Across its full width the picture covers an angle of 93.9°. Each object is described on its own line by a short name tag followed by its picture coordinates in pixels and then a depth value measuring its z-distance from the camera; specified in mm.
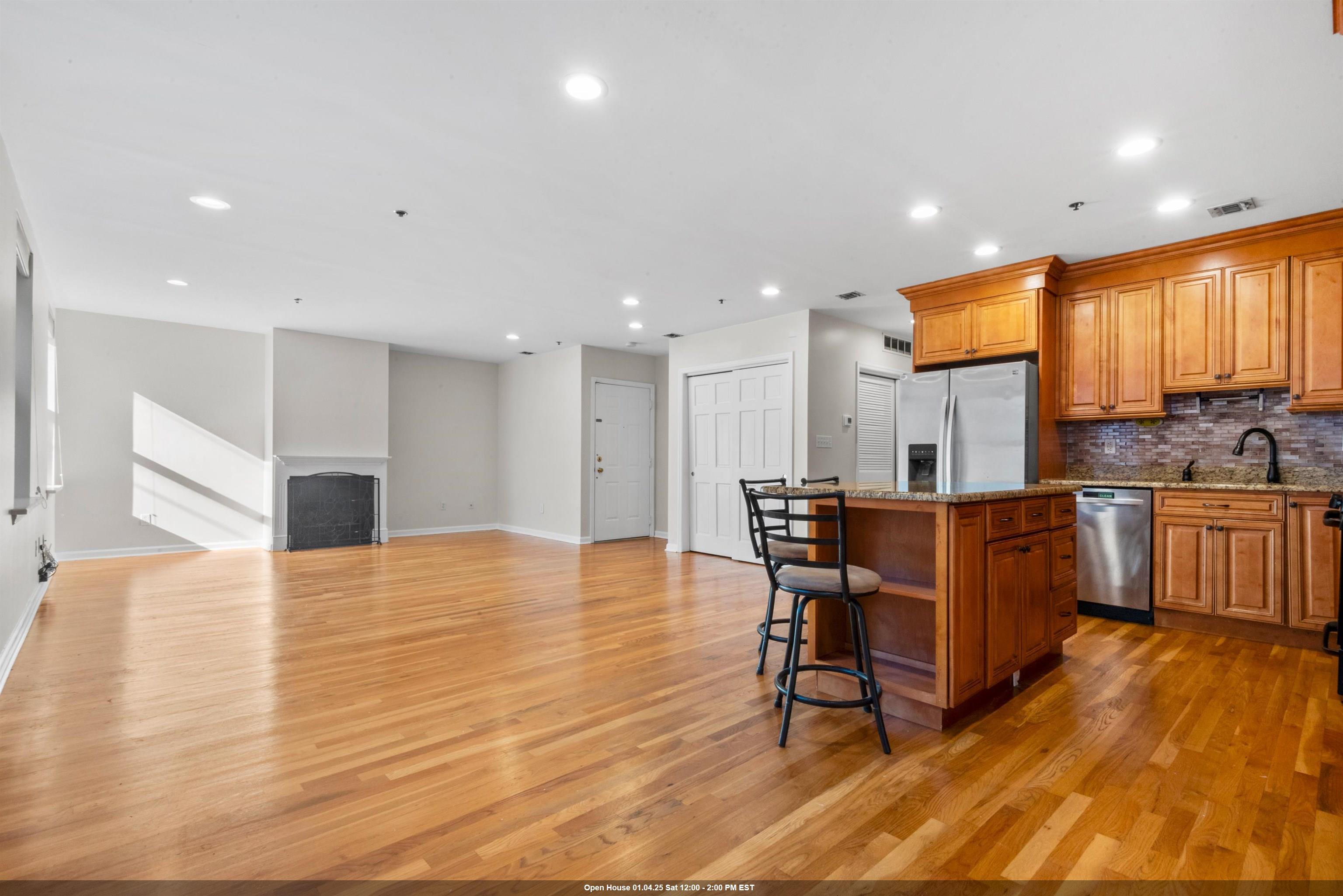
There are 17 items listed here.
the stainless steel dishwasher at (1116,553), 4137
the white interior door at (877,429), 6699
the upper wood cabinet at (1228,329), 3887
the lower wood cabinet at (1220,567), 3701
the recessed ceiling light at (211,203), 3502
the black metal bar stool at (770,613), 2939
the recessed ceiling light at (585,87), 2398
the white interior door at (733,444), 6316
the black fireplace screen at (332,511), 7254
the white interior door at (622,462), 8156
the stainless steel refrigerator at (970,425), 4562
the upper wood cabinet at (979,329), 4688
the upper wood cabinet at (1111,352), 4355
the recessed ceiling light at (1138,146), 2850
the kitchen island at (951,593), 2400
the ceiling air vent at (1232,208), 3512
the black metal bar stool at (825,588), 2275
